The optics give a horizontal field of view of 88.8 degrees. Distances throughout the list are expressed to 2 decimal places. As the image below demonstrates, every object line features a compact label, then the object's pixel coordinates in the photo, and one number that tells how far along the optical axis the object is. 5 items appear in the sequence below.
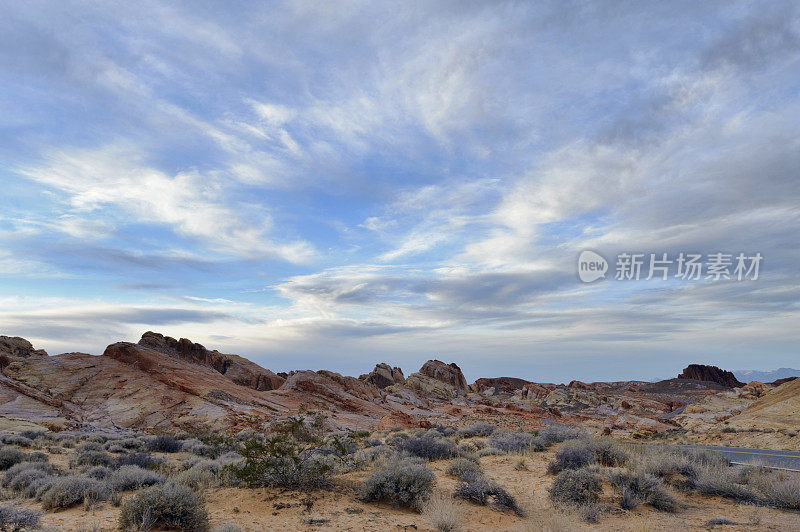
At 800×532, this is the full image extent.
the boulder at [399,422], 34.28
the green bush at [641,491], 9.61
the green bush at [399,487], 9.84
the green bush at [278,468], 10.49
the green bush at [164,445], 19.83
